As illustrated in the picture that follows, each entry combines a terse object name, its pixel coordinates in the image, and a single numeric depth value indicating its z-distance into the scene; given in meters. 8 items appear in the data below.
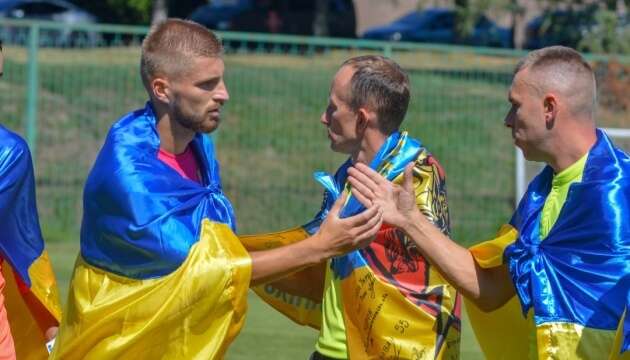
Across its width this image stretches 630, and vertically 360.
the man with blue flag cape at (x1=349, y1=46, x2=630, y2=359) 9.51
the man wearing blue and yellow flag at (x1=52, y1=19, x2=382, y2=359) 9.55
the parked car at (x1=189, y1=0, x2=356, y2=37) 71.94
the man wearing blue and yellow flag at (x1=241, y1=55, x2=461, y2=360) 10.62
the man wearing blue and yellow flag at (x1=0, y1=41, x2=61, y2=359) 10.59
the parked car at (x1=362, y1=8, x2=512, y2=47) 66.44
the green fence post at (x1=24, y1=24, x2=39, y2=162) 30.39
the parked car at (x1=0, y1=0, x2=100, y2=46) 67.81
